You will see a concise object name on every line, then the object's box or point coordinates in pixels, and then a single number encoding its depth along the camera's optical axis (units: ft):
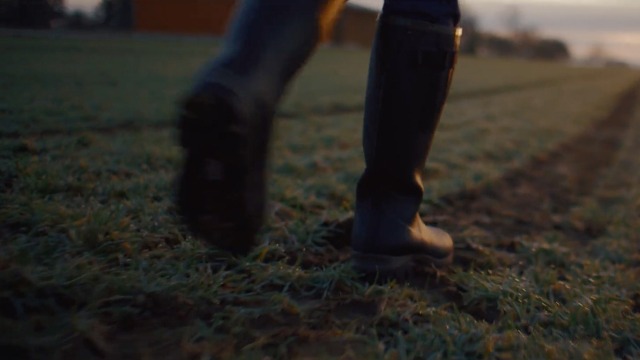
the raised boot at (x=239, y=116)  3.87
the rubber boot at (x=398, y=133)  5.28
